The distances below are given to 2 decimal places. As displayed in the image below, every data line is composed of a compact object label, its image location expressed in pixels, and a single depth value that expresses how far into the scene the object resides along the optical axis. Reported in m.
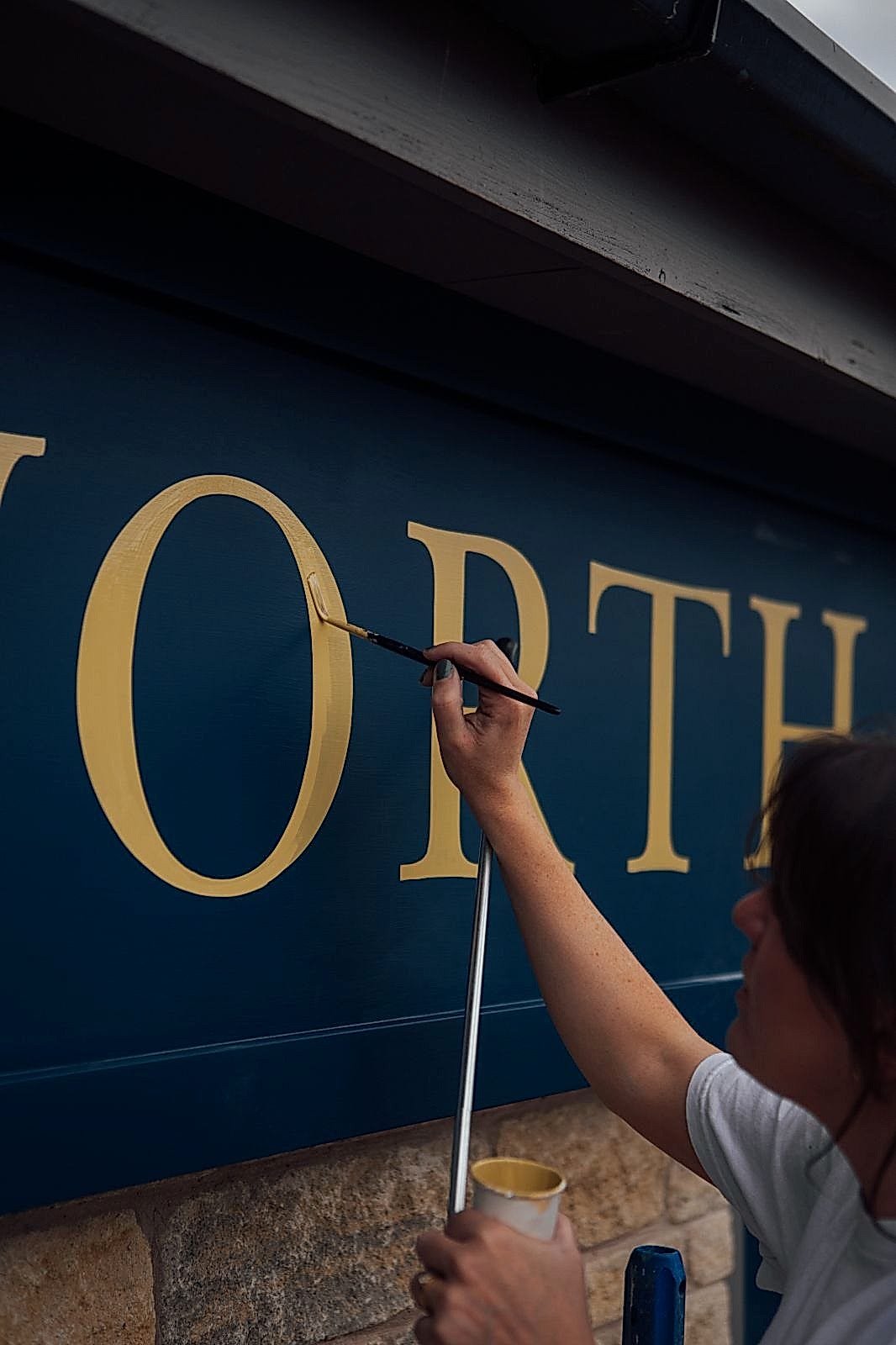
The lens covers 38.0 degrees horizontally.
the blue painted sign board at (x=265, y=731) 1.36
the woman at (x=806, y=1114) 1.09
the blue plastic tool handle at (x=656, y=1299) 1.43
